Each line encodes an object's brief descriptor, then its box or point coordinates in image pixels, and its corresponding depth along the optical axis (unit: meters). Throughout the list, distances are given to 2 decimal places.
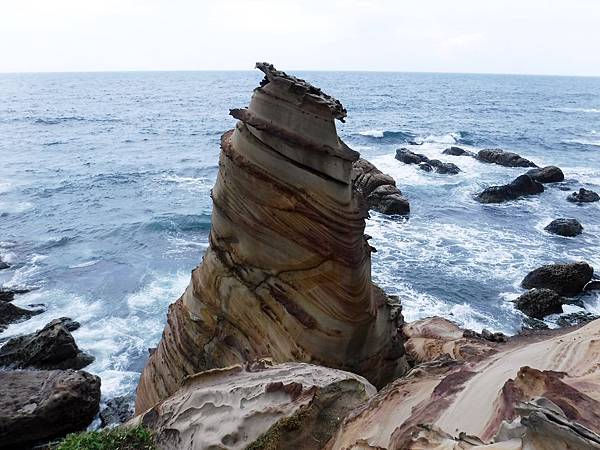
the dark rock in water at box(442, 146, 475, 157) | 37.39
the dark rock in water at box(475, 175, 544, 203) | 25.00
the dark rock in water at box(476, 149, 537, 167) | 33.47
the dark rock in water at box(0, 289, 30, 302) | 15.03
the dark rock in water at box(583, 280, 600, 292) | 15.38
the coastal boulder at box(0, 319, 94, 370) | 11.79
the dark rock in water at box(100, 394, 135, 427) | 10.40
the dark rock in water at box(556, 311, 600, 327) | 13.60
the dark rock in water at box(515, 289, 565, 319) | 14.23
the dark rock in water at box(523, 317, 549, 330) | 13.49
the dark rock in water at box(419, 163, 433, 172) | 32.33
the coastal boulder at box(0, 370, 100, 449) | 9.34
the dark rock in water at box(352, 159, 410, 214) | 22.89
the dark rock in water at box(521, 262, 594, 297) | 15.16
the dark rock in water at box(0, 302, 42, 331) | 14.00
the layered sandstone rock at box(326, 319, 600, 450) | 2.71
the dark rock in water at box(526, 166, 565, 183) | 28.75
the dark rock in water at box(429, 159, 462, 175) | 31.47
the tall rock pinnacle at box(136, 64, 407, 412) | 6.48
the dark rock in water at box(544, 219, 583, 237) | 20.17
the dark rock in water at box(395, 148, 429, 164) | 34.25
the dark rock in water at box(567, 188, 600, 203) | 25.05
